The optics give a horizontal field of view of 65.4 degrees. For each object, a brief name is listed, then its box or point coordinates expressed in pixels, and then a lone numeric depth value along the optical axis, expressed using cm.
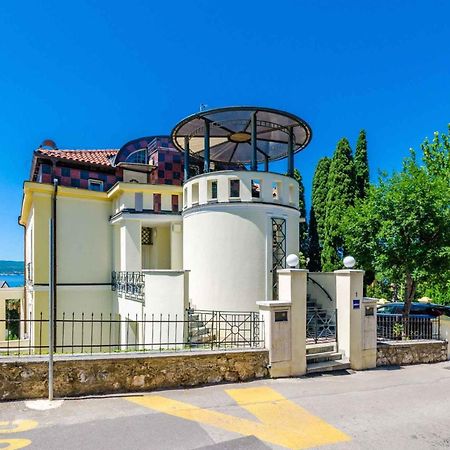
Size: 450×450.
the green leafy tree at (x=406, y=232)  1133
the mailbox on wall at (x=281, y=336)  767
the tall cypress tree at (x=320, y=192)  2402
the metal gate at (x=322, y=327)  912
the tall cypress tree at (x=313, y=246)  2419
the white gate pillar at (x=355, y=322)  877
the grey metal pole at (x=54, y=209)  1385
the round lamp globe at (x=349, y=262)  898
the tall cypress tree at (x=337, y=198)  2100
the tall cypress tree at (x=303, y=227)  2484
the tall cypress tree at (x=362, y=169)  2203
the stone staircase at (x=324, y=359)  825
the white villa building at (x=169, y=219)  1095
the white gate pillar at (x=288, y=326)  767
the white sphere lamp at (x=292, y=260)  821
